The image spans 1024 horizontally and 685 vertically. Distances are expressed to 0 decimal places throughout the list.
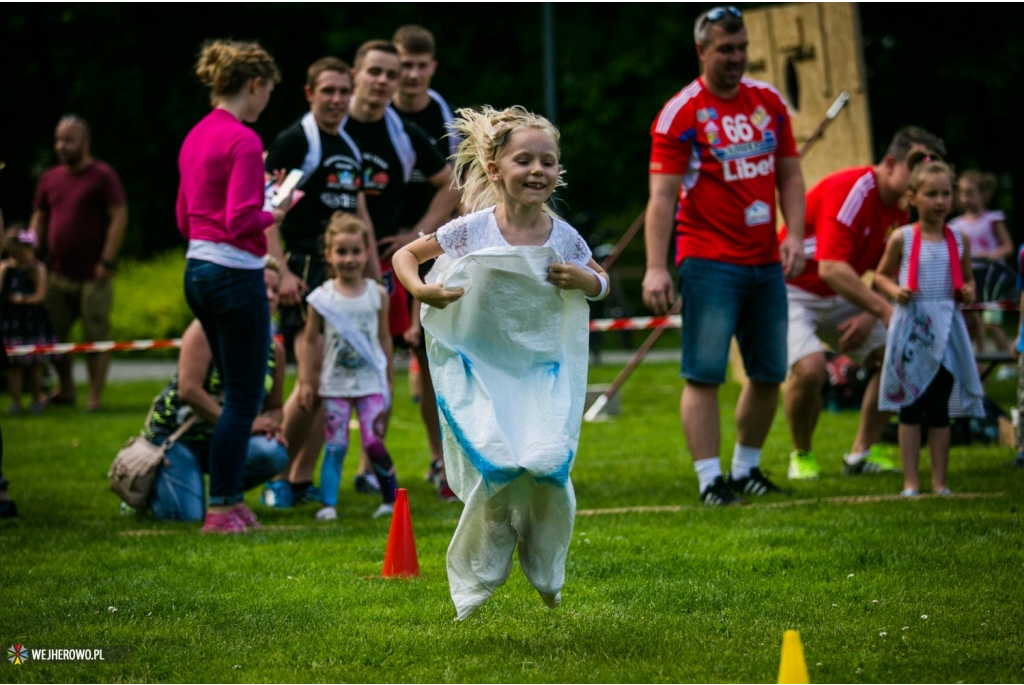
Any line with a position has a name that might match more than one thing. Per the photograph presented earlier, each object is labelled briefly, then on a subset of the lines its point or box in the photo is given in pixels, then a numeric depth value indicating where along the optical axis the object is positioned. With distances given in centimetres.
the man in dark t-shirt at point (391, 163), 1541
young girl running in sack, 883
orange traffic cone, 1084
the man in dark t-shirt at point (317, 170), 1529
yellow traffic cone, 670
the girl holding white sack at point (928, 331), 1423
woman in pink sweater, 1271
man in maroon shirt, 2750
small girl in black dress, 2778
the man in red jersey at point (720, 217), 1436
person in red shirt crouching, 1552
